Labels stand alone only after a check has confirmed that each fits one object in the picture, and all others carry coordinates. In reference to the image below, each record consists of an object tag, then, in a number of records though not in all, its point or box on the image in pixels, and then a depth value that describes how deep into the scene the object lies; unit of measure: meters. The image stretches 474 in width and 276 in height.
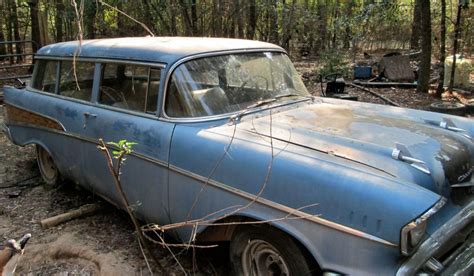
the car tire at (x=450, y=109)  6.91
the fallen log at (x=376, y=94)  8.88
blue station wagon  2.39
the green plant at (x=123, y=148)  2.72
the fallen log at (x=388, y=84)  11.43
